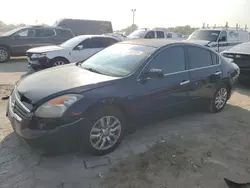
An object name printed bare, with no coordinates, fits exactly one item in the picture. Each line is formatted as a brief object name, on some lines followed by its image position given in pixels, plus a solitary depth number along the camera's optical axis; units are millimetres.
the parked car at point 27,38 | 8299
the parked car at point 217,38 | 8889
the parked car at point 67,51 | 6471
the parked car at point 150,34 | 11782
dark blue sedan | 2338
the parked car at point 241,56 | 5641
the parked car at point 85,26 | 13331
